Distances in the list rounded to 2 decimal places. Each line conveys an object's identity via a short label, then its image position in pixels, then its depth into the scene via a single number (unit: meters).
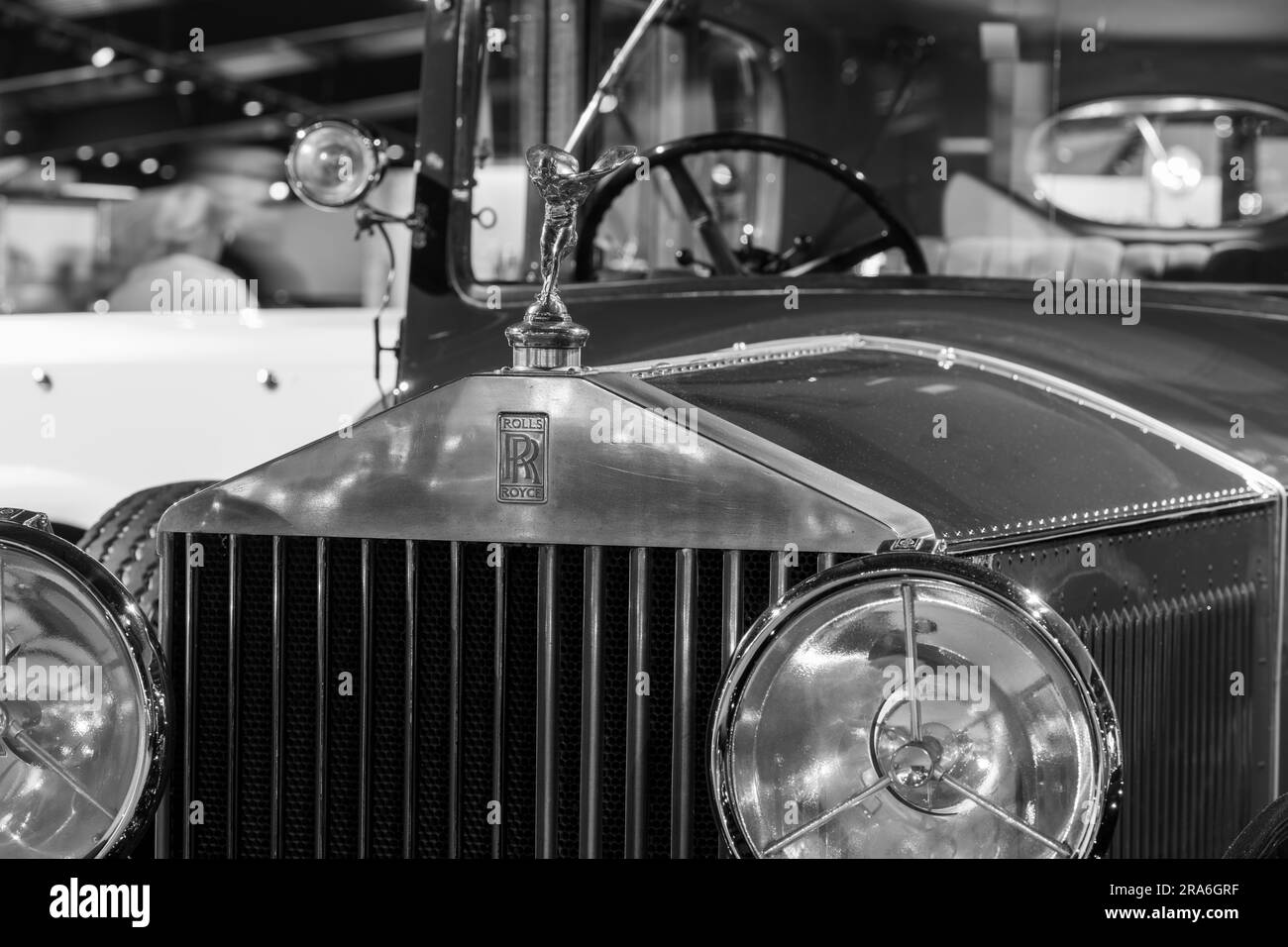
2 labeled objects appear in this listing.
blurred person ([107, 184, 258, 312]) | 7.62
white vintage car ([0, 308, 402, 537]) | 4.84
